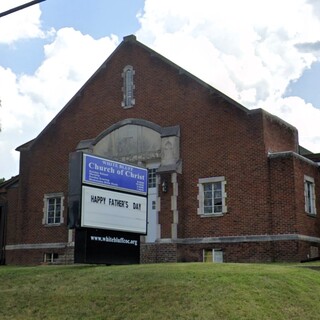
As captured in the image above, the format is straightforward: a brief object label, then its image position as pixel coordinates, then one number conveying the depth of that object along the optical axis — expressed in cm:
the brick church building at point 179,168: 2248
